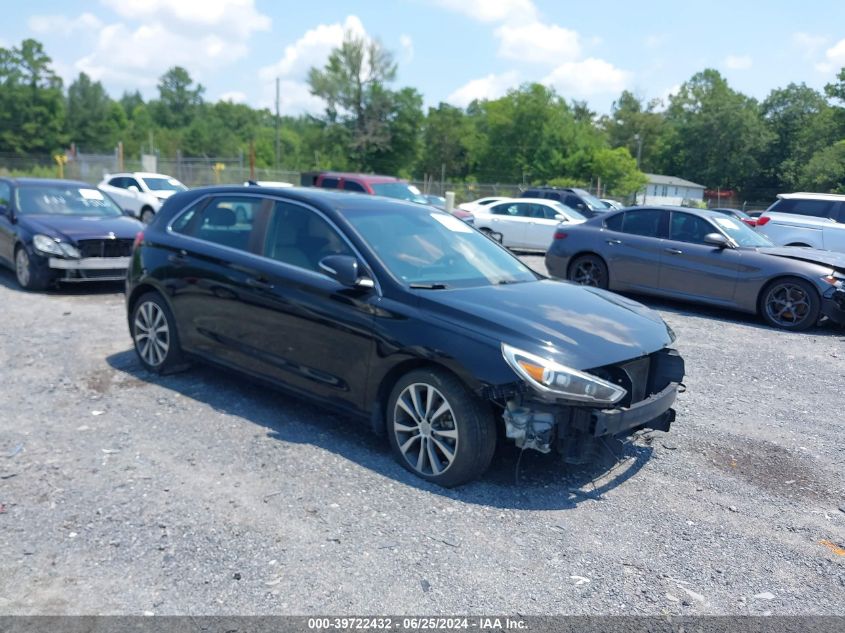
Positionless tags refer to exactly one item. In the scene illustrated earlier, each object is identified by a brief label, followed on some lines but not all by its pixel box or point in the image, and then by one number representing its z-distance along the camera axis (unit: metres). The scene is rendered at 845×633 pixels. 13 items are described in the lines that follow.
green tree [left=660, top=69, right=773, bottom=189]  75.12
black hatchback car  4.08
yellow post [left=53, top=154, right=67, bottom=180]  37.94
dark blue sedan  9.91
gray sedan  9.61
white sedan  18.61
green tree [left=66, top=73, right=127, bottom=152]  81.56
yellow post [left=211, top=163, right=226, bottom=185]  38.62
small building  73.94
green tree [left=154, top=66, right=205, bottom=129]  117.06
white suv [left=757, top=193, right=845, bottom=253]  14.20
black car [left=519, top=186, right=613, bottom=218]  24.34
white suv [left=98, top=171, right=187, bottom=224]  22.05
